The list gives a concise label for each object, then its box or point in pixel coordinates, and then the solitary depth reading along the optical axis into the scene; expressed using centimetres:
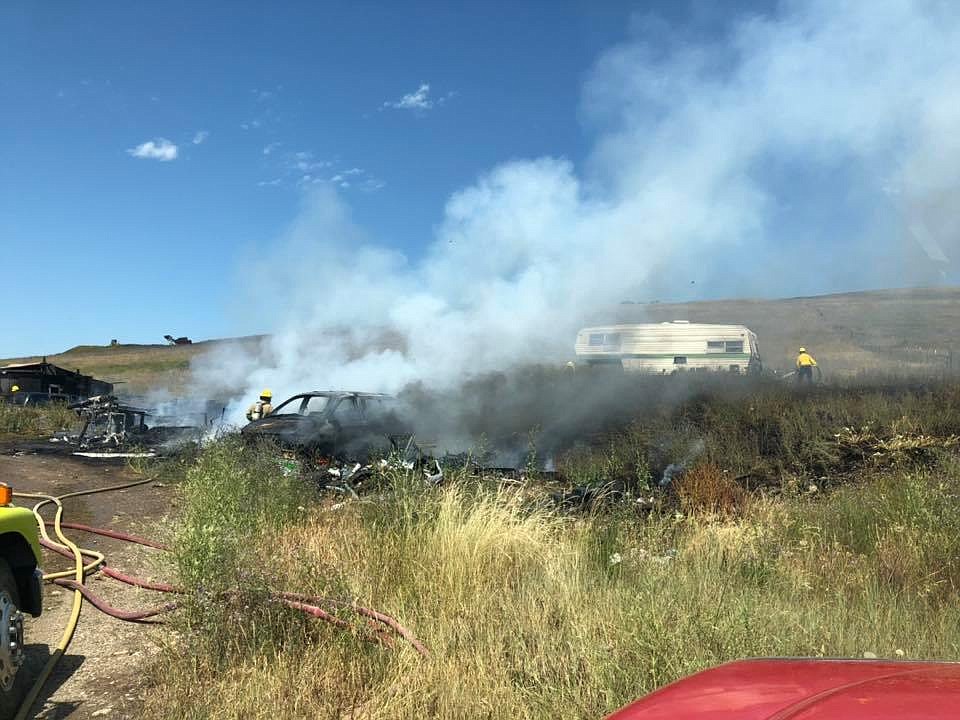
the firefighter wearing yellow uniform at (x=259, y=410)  1652
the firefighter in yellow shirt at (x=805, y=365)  2130
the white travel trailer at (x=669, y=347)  2717
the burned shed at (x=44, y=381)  2712
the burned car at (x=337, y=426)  1253
